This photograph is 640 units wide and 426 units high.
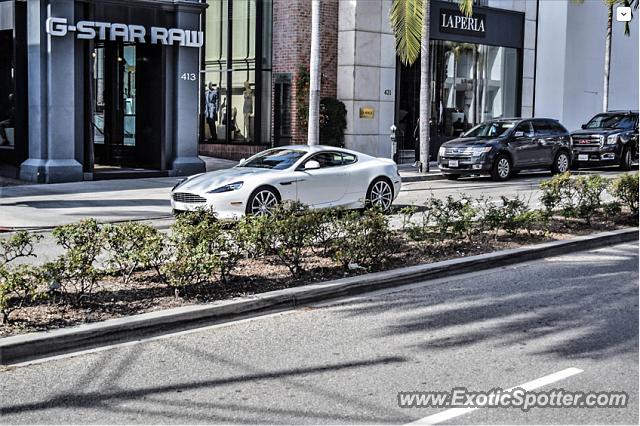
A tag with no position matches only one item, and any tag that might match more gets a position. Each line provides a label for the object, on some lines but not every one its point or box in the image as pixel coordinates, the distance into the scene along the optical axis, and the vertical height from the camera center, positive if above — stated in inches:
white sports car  542.6 -40.0
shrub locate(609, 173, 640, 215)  525.0 -38.2
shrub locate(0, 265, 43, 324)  273.6 -54.6
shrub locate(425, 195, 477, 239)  419.5 -46.9
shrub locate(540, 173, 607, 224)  492.0 -39.2
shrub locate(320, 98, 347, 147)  1039.0 +1.3
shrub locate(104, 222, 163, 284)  322.3 -46.9
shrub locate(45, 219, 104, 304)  296.5 -49.2
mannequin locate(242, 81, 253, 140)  1098.1 +18.3
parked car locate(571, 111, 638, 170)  1055.0 -21.1
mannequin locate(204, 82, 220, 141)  1133.1 +18.1
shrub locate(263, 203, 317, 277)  348.5 -46.2
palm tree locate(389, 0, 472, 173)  919.0 +102.1
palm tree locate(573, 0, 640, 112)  1267.2 +100.8
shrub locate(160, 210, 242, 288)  313.0 -49.5
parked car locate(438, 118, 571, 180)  920.9 -26.3
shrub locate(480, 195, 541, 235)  442.3 -47.7
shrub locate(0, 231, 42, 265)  309.3 -44.0
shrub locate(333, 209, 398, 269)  361.7 -49.5
